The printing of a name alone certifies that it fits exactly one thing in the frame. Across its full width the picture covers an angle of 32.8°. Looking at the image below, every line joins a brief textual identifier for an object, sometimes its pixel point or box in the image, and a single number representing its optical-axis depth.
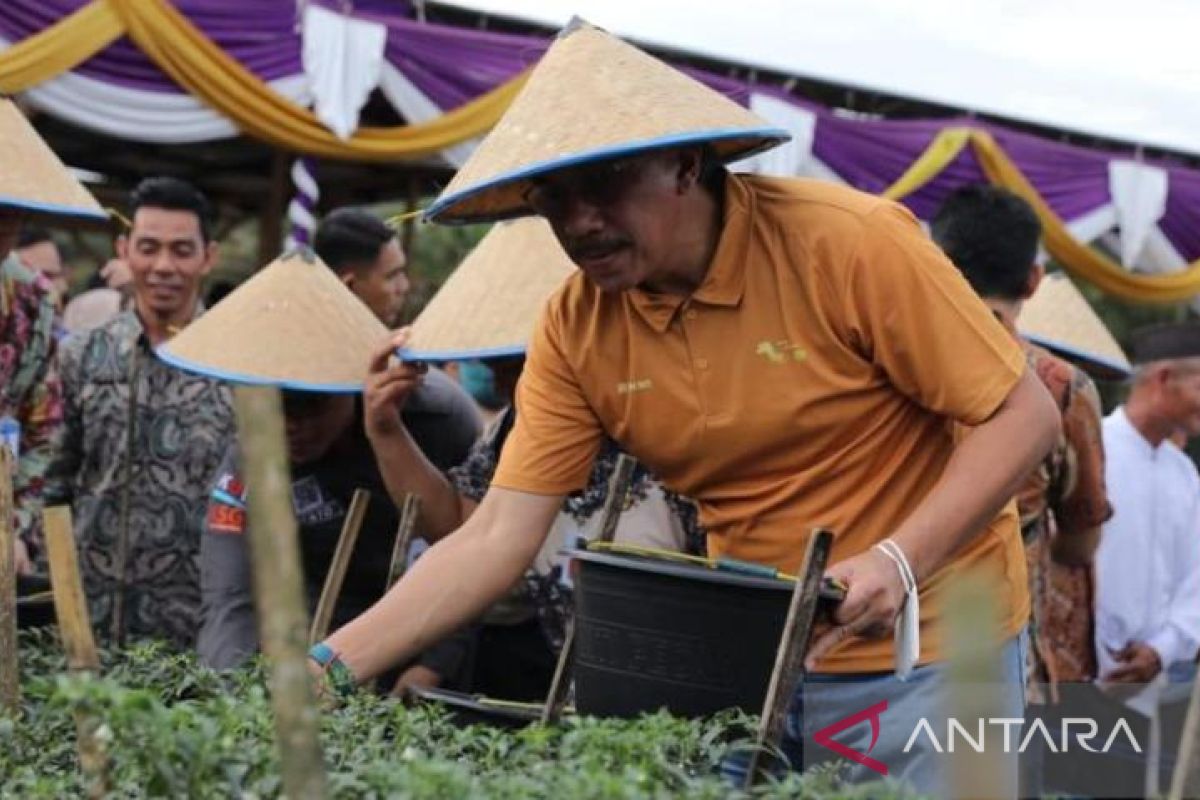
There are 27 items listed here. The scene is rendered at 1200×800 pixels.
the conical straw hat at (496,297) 3.78
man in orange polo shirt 2.51
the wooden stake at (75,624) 1.89
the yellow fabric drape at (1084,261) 10.37
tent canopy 9.23
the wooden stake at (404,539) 3.61
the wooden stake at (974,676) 1.18
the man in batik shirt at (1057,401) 3.73
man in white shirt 5.27
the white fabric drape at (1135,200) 11.01
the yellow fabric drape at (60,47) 6.96
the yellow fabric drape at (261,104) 7.51
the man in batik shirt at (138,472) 4.64
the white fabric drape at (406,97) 8.28
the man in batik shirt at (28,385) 4.38
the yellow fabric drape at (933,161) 9.95
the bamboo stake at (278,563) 1.51
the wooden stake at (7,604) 2.48
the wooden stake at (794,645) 2.22
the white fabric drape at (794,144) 9.20
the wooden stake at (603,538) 2.70
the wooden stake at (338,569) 3.47
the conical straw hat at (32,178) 3.59
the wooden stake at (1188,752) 2.89
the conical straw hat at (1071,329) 4.79
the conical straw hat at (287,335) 3.79
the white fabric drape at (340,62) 7.88
